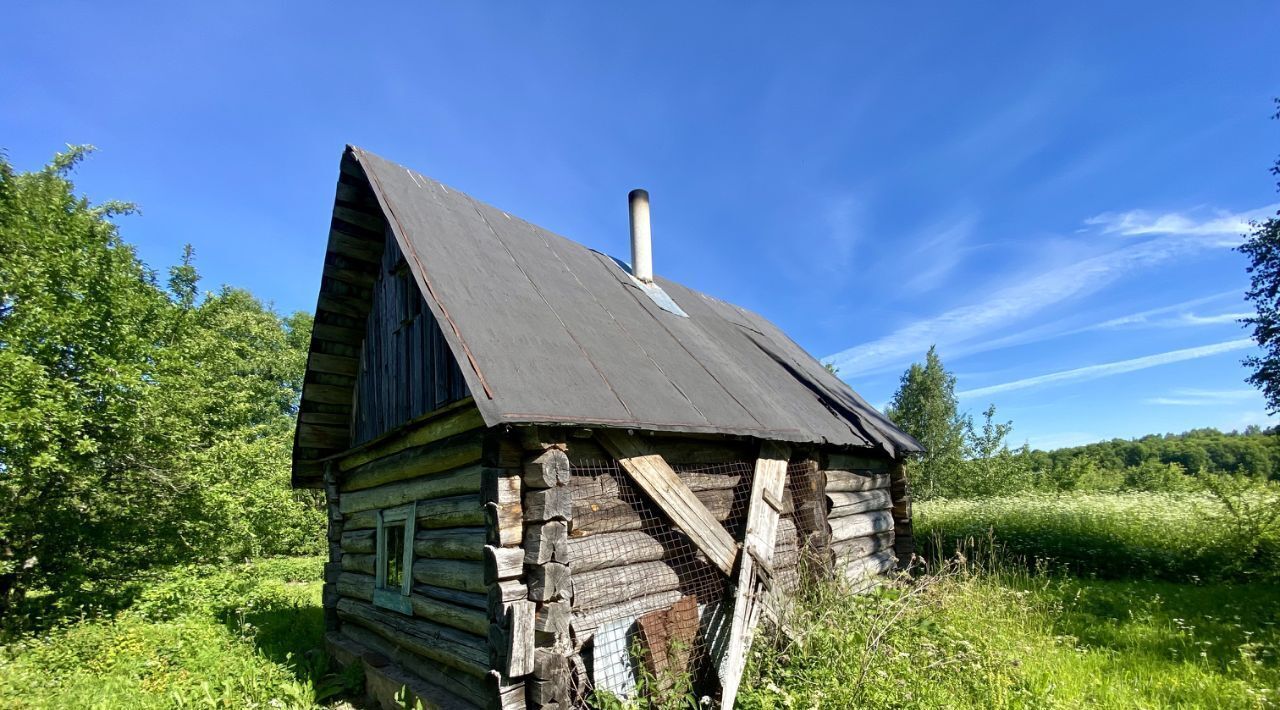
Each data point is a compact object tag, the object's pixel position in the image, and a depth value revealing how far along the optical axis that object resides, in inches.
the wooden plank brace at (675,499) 200.3
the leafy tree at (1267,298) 506.0
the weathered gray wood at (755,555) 198.1
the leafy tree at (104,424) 378.6
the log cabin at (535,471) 176.4
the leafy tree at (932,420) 1300.4
